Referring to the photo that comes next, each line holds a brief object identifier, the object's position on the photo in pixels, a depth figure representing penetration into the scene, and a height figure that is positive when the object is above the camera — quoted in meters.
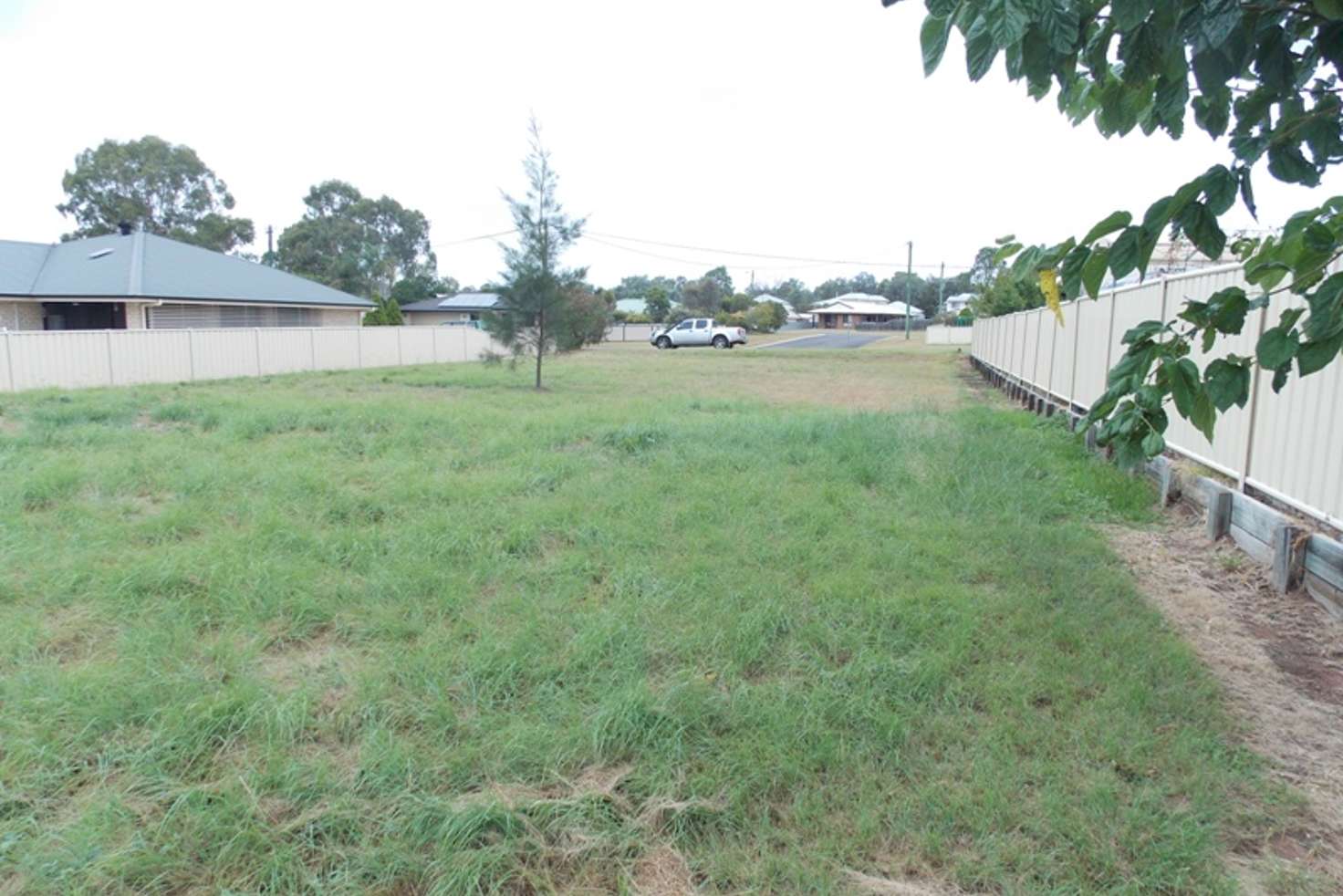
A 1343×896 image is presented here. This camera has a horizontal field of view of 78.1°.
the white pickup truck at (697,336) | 40.00 +0.30
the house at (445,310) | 43.62 +1.49
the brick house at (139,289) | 20.52 +1.23
